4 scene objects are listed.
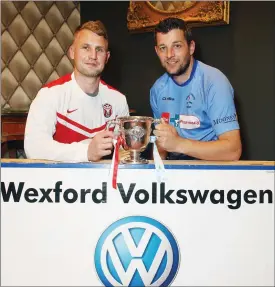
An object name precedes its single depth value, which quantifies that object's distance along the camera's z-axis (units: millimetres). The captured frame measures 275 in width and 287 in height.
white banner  1146
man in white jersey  1575
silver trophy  1171
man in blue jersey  1630
